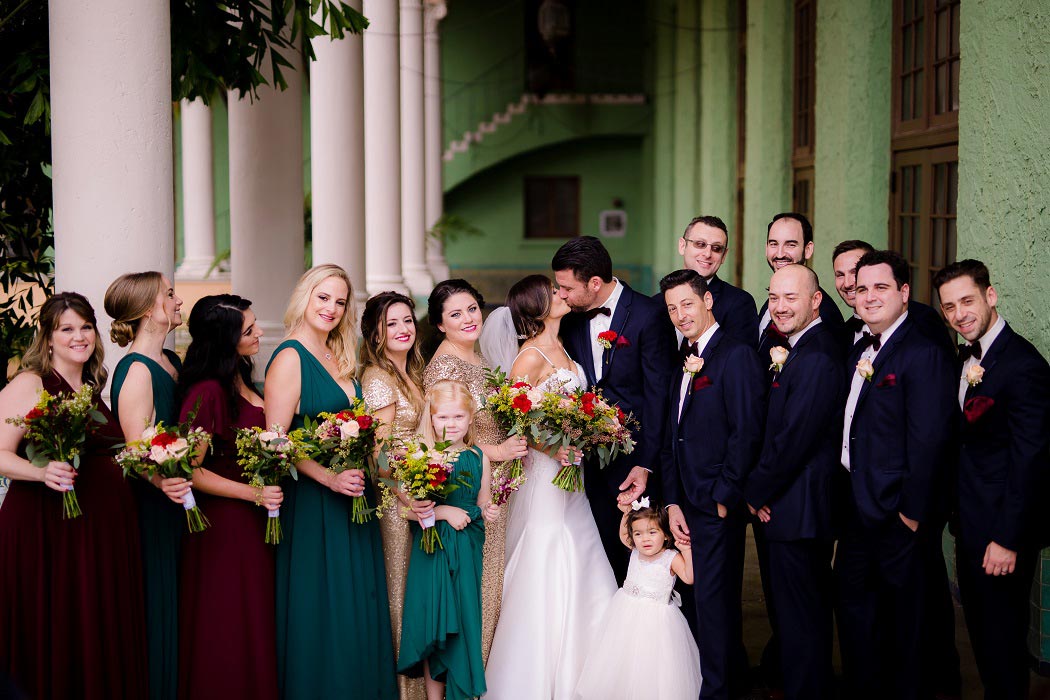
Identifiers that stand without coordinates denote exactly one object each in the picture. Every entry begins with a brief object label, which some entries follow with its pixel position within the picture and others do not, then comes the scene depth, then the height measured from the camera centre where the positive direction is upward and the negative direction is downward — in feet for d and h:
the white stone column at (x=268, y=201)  27.12 +2.42
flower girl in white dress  17.01 -4.89
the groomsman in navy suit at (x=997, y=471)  15.23 -2.19
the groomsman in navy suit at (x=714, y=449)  16.66 -2.08
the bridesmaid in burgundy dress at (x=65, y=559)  14.08 -3.11
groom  18.40 -0.76
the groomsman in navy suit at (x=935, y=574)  17.25 -3.93
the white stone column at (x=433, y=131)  72.23 +11.10
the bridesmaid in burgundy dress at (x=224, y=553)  15.06 -3.24
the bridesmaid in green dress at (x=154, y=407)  14.85 -1.31
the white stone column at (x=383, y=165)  46.83 +5.62
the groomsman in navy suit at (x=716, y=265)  19.58 +0.63
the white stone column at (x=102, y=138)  16.43 +2.33
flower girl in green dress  16.40 -3.99
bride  17.54 -4.05
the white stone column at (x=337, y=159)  33.32 +4.19
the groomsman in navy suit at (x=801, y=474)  16.19 -2.35
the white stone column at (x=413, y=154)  62.80 +8.08
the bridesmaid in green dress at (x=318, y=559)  15.71 -3.45
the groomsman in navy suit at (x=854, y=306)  17.40 +0.00
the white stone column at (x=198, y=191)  59.88 +5.88
